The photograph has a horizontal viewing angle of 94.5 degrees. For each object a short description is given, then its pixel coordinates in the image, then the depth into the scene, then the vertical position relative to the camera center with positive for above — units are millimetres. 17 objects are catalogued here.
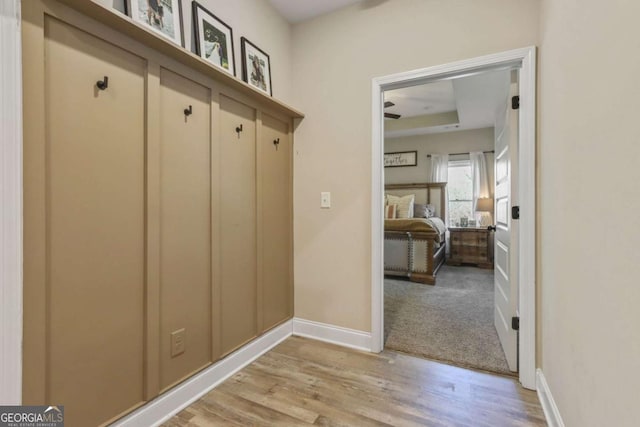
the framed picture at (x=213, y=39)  1678 +1035
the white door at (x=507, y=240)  1851 -198
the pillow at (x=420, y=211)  5684 +10
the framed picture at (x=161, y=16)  1369 +956
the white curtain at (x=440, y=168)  5973 +880
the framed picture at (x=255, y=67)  2008 +1026
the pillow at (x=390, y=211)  5402 +10
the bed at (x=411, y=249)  3951 -516
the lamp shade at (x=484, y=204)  5281 +134
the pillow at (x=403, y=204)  5570 +143
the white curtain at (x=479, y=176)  5641 +676
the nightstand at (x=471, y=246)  5172 -622
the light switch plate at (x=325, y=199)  2314 +98
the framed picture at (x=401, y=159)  6215 +1124
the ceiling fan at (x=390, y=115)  4138 +1441
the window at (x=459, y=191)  5977 +421
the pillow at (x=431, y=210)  5737 +30
